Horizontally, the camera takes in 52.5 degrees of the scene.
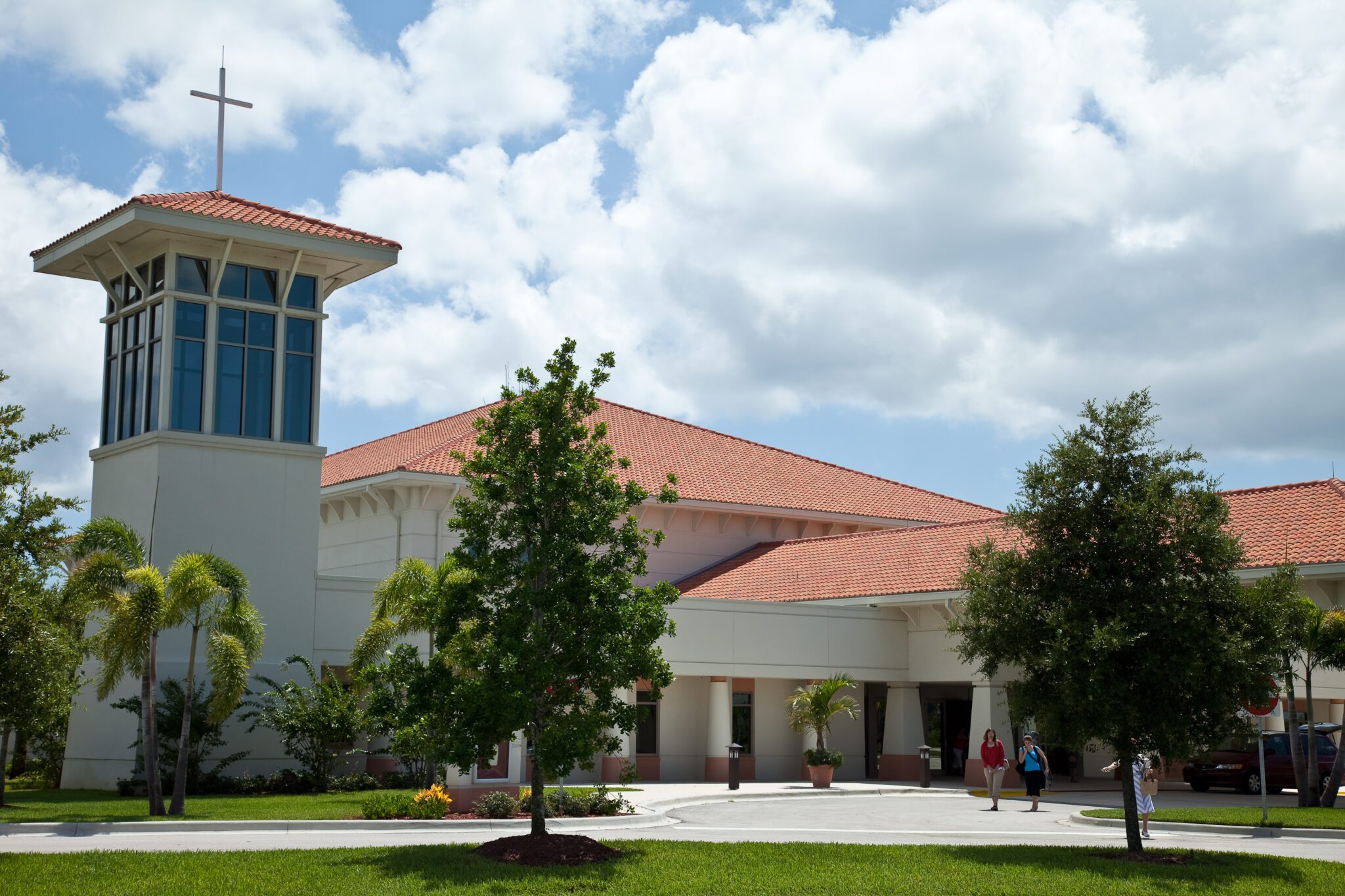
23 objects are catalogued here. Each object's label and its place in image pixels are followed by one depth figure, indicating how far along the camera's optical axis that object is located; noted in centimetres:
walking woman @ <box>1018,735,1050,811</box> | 2605
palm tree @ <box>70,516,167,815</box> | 2156
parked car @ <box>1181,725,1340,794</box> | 3022
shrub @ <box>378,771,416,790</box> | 2816
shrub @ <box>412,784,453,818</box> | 2172
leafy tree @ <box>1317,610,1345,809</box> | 2470
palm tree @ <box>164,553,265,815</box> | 2197
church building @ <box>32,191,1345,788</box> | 2900
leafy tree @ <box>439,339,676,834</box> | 1666
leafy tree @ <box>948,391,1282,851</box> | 1705
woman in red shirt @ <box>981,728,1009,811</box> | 2678
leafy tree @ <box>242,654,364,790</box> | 2708
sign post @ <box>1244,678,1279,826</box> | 1812
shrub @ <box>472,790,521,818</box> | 2194
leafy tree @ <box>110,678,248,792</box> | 2648
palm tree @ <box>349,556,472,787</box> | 2570
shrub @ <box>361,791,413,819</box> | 2141
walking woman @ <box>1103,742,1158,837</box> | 1922
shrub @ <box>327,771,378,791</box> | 2773
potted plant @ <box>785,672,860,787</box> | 3161
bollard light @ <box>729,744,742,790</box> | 3016
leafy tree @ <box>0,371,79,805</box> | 1797
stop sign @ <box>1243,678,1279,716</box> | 1797
